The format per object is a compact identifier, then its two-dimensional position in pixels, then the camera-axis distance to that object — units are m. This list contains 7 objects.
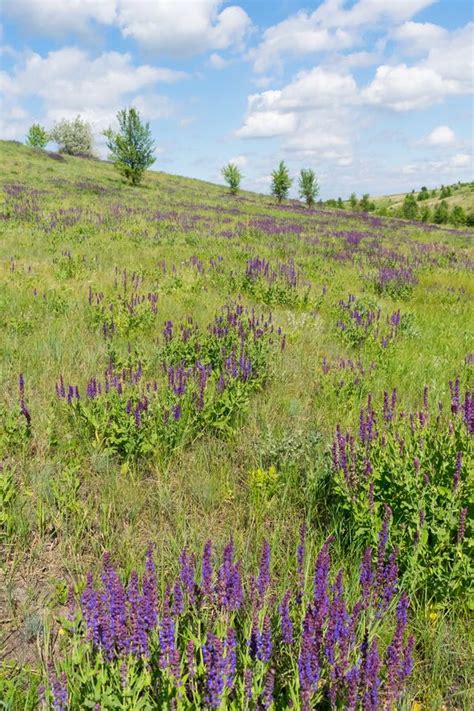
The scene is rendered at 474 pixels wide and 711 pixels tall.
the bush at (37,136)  79.06
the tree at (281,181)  61.28
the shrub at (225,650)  1.57
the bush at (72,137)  83.25
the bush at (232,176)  61.00
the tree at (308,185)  64.44
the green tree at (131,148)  43.47
